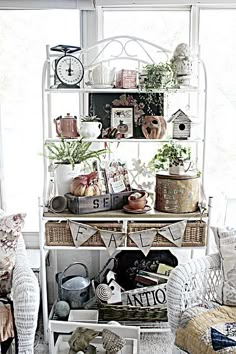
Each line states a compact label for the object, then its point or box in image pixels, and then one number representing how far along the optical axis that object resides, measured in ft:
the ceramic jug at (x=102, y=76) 9.17
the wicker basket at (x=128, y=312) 9.25
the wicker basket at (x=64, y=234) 8.89
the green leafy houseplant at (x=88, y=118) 9.29
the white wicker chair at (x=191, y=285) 7.52
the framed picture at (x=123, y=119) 9.49
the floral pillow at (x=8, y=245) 7.88
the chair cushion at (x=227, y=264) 7.72
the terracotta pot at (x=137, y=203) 8.89
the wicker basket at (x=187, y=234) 8.87
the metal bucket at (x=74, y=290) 9.61
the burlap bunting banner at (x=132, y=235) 8.81
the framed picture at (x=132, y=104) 9.56
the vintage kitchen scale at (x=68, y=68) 9.00
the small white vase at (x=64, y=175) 9.04
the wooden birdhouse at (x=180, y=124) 9.12
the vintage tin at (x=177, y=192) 8.79
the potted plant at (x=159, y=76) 8.91
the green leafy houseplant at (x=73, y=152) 9.14
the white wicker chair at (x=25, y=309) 7.06
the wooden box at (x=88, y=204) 8.81
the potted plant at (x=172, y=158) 8.91
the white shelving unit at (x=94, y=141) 8.81
